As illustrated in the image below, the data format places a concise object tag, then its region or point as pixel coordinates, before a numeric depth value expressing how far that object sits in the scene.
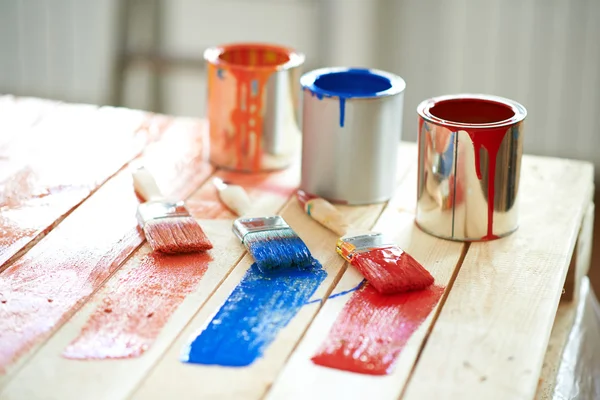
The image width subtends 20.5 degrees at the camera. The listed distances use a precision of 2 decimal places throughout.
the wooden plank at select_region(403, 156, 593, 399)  1.43
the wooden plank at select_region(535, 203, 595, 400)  1.69
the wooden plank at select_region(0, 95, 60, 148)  1.88
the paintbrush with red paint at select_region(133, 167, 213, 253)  1.61
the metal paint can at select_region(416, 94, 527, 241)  1.61
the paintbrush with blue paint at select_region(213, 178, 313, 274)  1.58
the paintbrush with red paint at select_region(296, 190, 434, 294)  1.55
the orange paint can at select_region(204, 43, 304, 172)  1.78
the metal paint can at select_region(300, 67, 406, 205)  1.70
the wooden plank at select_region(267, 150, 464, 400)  1.42
